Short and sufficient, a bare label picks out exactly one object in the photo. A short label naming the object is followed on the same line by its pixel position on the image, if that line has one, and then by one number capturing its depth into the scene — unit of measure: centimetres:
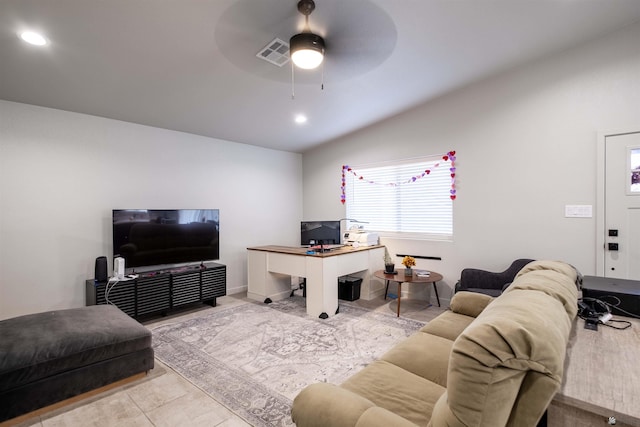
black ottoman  198
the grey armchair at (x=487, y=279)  358
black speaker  345
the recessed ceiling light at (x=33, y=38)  229
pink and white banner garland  424
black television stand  345
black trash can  455
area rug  228
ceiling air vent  267
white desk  384
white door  309
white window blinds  439
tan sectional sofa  90
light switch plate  330
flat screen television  371
